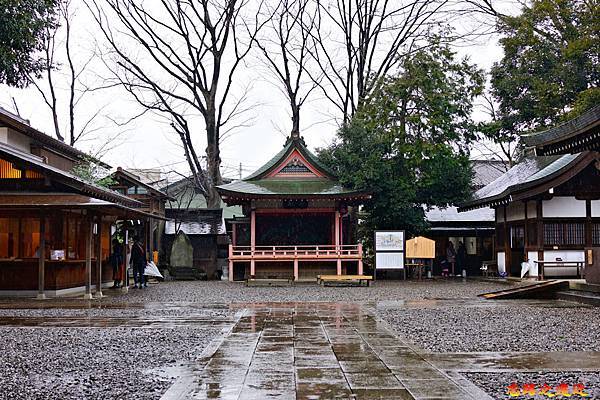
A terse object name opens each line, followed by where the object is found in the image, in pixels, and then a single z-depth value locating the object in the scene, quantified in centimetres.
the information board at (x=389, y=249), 2747
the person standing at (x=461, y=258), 3484
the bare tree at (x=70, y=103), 3622
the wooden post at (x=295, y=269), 2777
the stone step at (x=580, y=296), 1523
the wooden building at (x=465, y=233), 3412
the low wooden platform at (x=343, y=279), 2359
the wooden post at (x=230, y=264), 2822
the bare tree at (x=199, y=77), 3488
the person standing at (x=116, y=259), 2245
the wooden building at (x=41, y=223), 1695
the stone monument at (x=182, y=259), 3150
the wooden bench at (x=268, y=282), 2419
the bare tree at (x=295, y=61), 3584
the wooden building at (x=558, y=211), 2364
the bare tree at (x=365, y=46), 3488
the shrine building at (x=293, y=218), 2819
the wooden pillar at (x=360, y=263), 2771
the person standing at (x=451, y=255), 3309
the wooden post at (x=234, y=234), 3091
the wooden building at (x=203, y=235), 3466
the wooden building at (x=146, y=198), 3250
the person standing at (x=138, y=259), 2280
